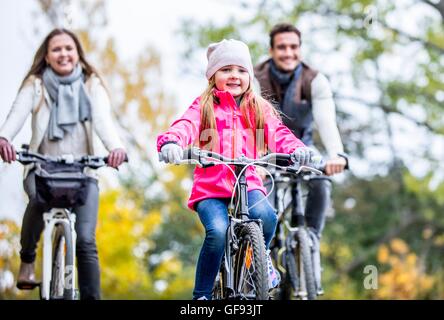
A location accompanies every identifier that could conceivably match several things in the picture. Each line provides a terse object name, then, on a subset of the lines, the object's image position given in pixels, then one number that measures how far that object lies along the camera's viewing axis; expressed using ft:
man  43.98
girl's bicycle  31.34
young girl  33.96
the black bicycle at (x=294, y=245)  43.89
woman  41.81
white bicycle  40.44
